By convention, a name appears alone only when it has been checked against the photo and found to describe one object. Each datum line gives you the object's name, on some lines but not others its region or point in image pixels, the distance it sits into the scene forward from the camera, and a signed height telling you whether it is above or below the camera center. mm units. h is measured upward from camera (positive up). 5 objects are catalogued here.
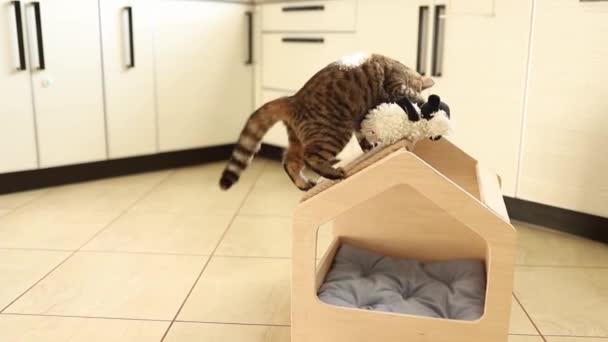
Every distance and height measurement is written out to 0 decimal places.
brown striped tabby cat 1254 -173
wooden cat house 1034 -413
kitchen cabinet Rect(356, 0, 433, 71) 2312 +5
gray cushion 1208 -584
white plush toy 1199 -194
